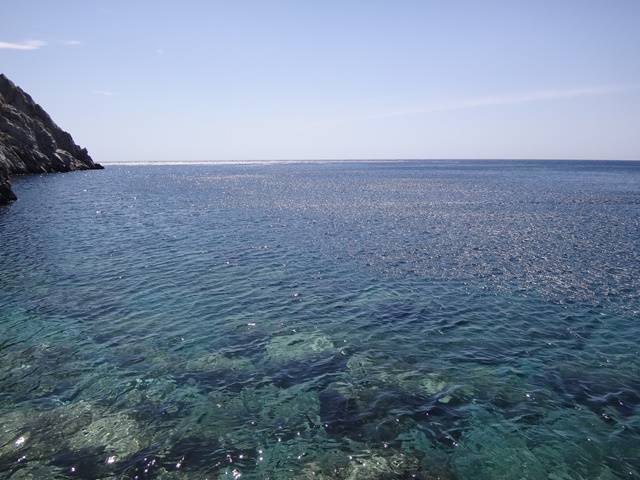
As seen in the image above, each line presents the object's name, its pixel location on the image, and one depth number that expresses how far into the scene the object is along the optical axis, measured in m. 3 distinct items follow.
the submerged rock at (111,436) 11.52
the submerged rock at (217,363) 16.39
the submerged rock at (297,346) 17.52
